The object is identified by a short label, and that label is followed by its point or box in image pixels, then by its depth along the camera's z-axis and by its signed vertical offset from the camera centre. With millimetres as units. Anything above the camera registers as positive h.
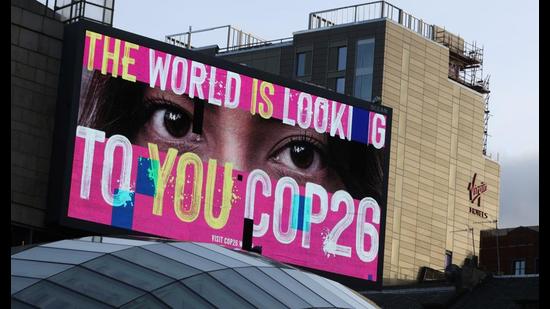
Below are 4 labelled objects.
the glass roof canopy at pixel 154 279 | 28891 -1409
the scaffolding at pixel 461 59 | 111625 +15091
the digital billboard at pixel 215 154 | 56406 +2974
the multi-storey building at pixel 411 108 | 102250 +10185
